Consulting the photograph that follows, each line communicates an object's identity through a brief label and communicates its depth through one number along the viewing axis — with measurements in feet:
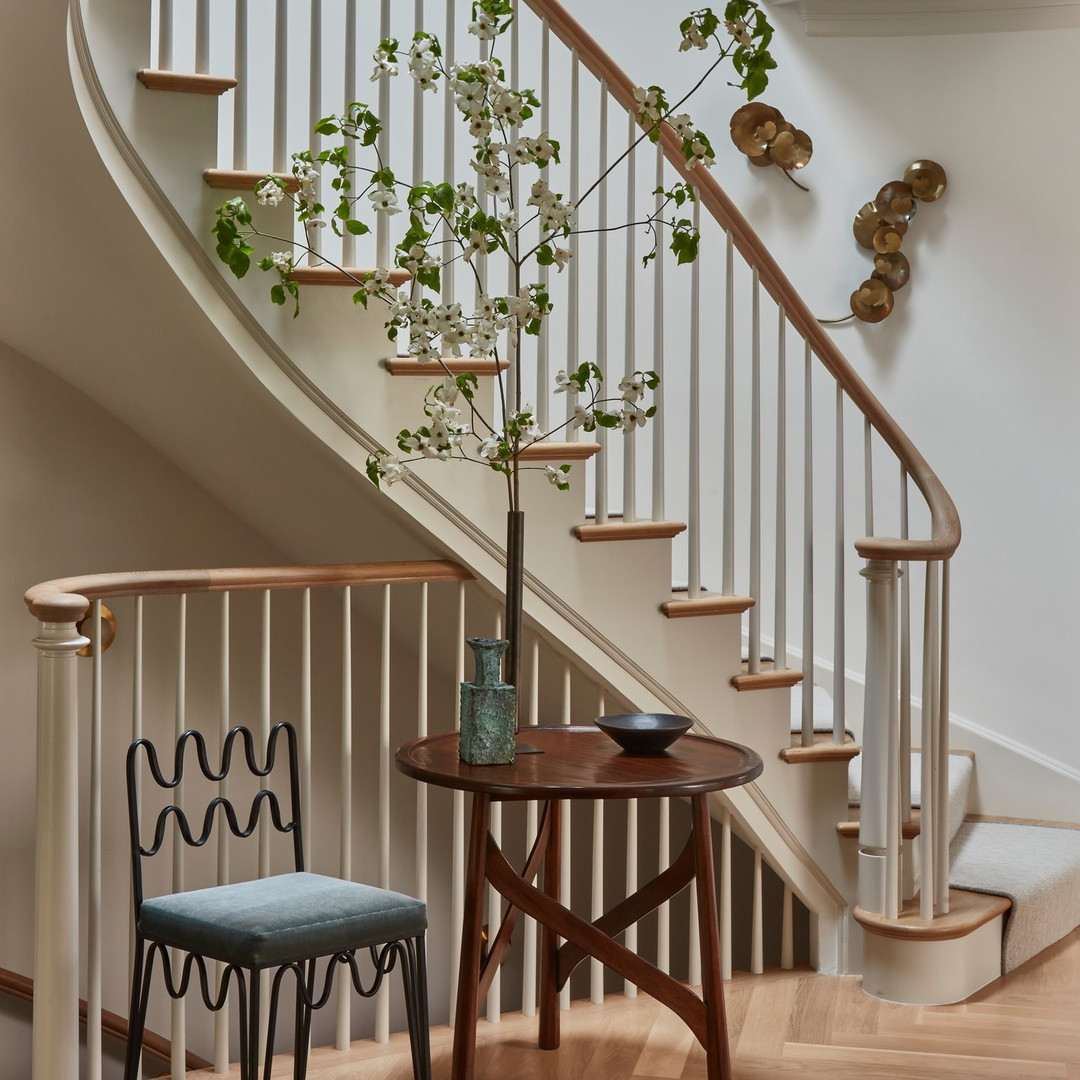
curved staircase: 8.05
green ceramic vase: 7.07
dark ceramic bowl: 7.38
